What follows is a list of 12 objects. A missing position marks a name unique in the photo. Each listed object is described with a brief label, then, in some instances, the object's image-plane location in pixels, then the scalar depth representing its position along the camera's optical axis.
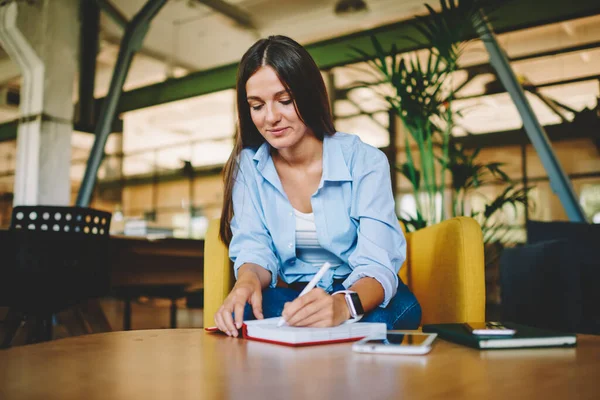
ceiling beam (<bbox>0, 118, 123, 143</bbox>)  10.97
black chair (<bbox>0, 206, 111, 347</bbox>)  2.40
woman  1.35
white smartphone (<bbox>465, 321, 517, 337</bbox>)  0.89
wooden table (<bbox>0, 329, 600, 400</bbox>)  0.60
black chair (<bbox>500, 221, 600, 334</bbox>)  2.49
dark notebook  0.87
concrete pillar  5.55
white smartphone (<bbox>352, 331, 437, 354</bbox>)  0.81
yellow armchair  1.45
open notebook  0.91
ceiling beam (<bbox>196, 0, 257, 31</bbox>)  7.37
